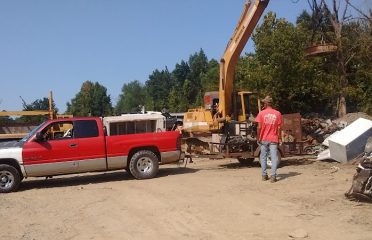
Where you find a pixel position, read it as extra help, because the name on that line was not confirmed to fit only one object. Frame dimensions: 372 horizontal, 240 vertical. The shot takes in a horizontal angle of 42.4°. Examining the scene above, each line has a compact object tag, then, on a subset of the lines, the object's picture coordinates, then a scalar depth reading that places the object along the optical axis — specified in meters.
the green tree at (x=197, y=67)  109.38
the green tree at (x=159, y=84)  121.81
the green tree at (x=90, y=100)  96.12
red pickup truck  12.66
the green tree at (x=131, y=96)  137.77
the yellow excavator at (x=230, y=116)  16.27
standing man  11.77
